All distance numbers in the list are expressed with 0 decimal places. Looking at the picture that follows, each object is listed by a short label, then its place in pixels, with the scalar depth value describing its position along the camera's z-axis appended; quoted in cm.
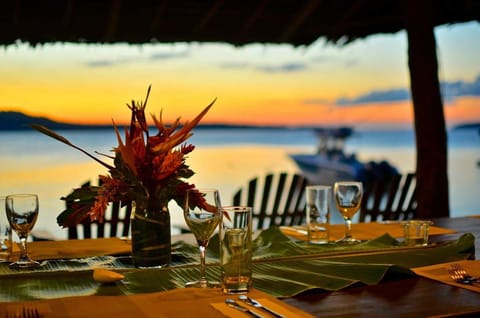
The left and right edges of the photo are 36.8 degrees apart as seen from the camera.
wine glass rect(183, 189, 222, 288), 167
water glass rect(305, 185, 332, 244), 224
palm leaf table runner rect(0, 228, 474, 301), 163
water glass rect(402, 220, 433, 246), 212
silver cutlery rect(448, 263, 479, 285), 165
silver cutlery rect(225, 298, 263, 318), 136
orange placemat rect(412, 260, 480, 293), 165
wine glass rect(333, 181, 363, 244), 225
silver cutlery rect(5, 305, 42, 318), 138
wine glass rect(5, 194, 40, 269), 192
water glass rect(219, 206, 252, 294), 158
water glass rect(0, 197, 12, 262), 197
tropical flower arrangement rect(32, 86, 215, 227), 184
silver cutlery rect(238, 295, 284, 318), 136
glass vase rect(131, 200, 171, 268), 187
